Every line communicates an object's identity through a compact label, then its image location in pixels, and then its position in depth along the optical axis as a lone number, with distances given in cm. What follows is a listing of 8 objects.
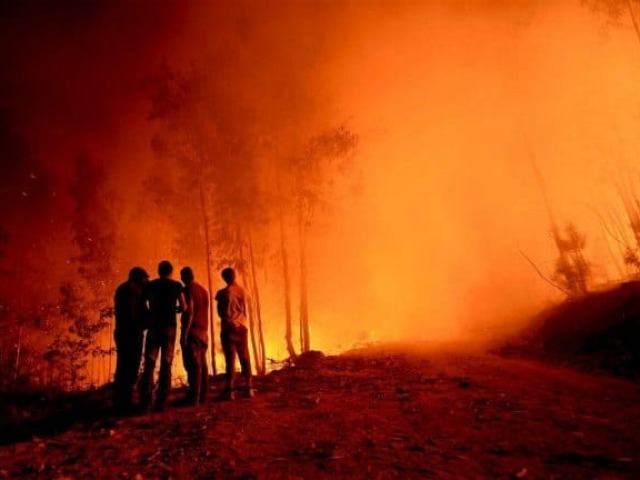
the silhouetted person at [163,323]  590
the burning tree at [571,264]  1684
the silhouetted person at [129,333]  586
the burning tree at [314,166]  1828
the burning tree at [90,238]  2475
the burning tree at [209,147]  1825
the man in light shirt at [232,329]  644
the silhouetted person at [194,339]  615
